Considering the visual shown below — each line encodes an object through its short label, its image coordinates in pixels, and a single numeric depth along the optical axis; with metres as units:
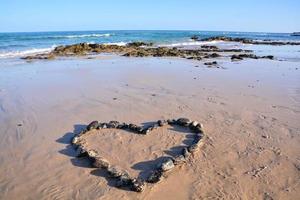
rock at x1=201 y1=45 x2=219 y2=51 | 22.55
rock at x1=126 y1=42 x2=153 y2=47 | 26.19
